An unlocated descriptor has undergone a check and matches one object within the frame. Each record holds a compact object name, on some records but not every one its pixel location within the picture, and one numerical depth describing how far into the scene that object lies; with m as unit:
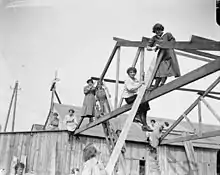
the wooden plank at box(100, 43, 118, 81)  8.77
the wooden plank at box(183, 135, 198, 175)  13.09
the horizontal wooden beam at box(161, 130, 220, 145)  9.36
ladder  10.31
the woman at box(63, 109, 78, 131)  12.35
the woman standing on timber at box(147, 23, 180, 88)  6.28
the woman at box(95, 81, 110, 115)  9.79
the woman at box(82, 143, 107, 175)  4.34
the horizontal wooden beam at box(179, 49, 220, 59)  6.59
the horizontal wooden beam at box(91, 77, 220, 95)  9.99
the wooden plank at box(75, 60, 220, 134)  5.02
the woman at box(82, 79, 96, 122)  10.26
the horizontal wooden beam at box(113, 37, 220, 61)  6.60
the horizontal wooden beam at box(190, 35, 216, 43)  5.09
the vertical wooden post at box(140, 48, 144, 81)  7.34
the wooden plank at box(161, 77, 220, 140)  8.42
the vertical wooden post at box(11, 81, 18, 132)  24.80
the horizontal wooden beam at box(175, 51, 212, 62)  6.95
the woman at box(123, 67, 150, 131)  7.16
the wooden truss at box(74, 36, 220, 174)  5.10
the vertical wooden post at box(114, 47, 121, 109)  8.32
